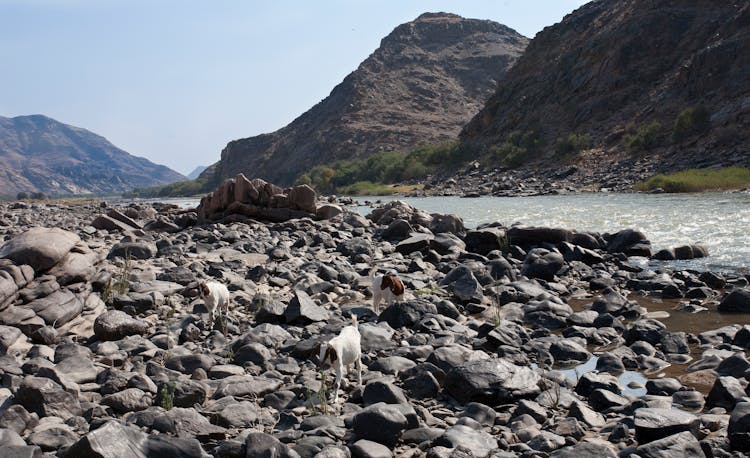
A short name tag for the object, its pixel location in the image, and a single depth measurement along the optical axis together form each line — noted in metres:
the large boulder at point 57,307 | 8.56
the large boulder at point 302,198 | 25.62
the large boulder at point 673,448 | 4.78
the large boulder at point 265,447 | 4.77
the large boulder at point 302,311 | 9.29
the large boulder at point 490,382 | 6.29
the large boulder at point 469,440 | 5.03
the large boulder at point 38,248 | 9.53
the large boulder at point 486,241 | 17.48
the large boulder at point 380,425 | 5.27
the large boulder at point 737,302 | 10.20
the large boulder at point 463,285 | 11.46
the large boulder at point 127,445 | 4.45
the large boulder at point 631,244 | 16.72
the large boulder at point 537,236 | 17.72
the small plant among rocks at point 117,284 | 10.35
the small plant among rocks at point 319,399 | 5.88
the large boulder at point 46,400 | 5.47
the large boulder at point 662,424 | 5.15
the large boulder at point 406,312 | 9.42
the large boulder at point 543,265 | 13.85
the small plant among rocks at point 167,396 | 5.73
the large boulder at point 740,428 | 5.04
